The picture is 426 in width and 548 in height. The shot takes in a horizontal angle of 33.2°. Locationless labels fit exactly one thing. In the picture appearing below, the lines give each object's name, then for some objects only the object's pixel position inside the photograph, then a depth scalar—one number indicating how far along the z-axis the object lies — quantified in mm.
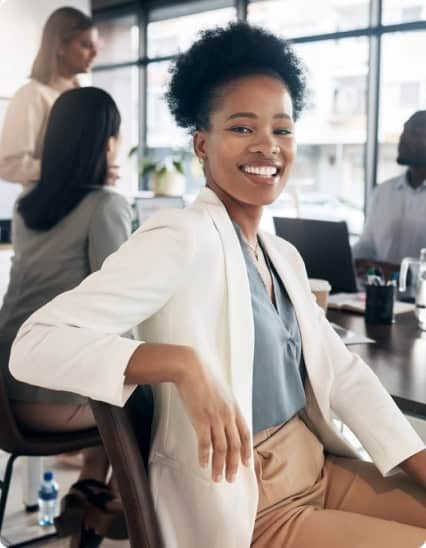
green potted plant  5273
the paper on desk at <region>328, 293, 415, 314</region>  1991
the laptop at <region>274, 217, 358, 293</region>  2121
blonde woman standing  2848
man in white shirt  2836
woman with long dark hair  1977
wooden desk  1210
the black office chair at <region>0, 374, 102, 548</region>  1731
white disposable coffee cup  1721
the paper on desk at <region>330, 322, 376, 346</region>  1607
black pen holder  1833
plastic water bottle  2350
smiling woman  892
